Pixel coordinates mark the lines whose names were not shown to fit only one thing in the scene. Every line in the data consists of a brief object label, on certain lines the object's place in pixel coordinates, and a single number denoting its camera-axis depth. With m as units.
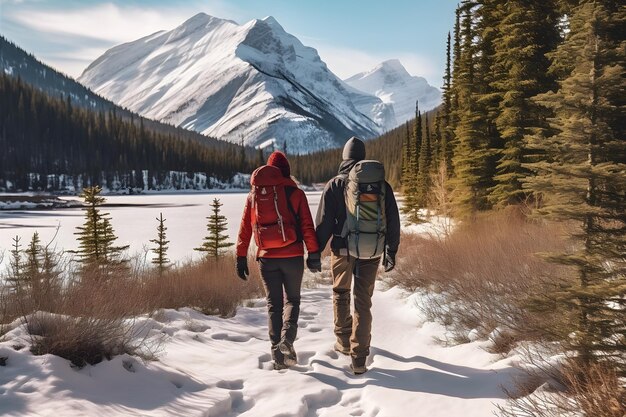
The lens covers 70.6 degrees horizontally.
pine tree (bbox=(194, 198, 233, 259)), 16.09
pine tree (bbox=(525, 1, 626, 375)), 3.60
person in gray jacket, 4.98
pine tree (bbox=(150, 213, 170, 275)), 14.72
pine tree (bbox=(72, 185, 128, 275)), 12.46
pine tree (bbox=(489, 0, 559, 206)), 14.17
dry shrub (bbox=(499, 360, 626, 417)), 2.92
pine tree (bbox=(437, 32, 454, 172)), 28.27
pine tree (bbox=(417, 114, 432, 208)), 31.88
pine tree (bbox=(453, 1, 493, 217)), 17.09
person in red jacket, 4.94
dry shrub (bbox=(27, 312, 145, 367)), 4.04
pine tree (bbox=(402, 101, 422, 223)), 30.48
